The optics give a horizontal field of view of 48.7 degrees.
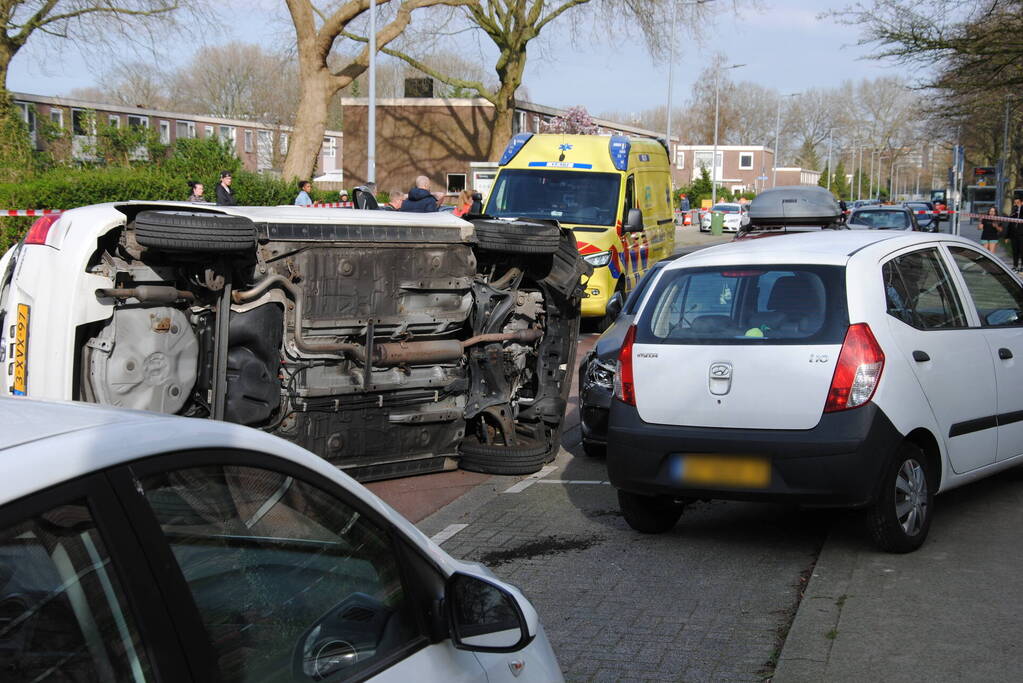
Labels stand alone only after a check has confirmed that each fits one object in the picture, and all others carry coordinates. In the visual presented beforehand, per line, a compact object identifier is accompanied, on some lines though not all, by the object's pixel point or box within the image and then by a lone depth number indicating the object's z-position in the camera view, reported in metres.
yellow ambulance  15.88
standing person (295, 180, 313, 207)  20.22
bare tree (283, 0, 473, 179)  29.09
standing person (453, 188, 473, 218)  20.36
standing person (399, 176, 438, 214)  17.44
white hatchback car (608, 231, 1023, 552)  5.62
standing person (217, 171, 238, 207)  17.92
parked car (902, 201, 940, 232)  36.91
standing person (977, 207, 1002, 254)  30.06
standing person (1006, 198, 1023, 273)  26.48
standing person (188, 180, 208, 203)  18.27
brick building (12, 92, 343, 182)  36.97
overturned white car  6.50
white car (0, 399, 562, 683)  1.73
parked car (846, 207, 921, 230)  25.92
